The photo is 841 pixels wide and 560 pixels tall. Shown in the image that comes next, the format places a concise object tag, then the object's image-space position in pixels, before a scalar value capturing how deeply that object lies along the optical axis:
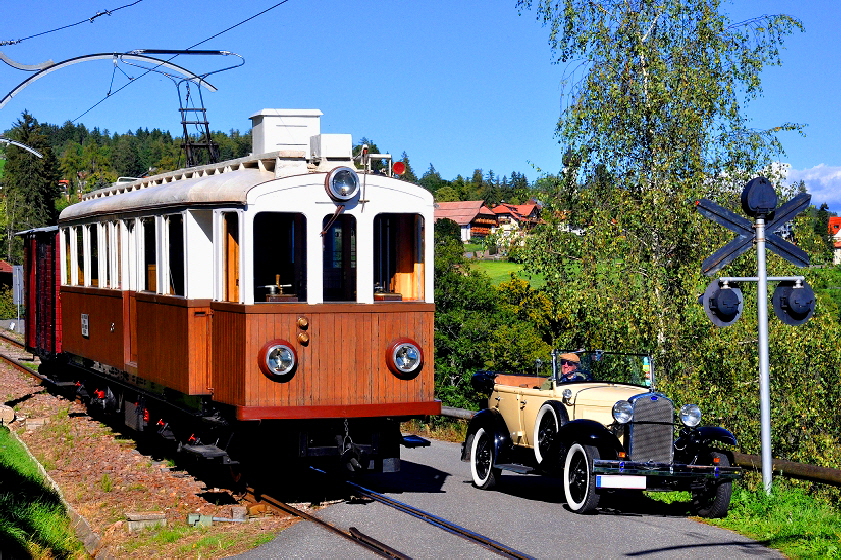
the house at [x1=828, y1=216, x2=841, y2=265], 149.75
